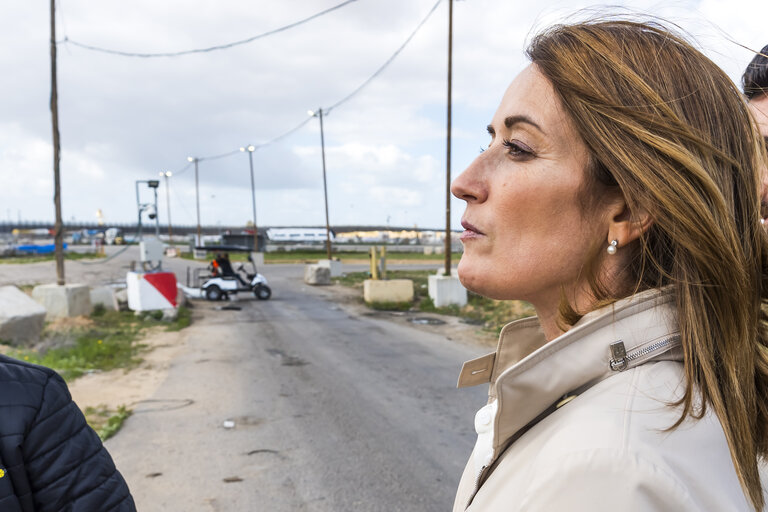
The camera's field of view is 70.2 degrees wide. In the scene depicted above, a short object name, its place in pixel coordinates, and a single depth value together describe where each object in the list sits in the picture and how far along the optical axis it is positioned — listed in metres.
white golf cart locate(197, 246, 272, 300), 17.17
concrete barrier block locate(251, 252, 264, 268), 37.29
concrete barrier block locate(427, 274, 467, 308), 14.92
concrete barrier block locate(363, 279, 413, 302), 16.17
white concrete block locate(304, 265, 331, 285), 23.56
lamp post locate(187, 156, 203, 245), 63.66
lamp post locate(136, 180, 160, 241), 15.96
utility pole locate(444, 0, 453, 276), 15.66
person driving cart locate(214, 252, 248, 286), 17.86
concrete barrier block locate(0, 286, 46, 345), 8.99
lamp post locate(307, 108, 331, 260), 32.66
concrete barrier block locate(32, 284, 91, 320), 11.66
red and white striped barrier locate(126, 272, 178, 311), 12.70
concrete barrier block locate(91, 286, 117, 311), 13.39
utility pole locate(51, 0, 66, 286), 12.92
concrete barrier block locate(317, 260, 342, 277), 25.30
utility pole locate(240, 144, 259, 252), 47.82
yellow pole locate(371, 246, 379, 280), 17.78
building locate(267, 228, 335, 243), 85.69
